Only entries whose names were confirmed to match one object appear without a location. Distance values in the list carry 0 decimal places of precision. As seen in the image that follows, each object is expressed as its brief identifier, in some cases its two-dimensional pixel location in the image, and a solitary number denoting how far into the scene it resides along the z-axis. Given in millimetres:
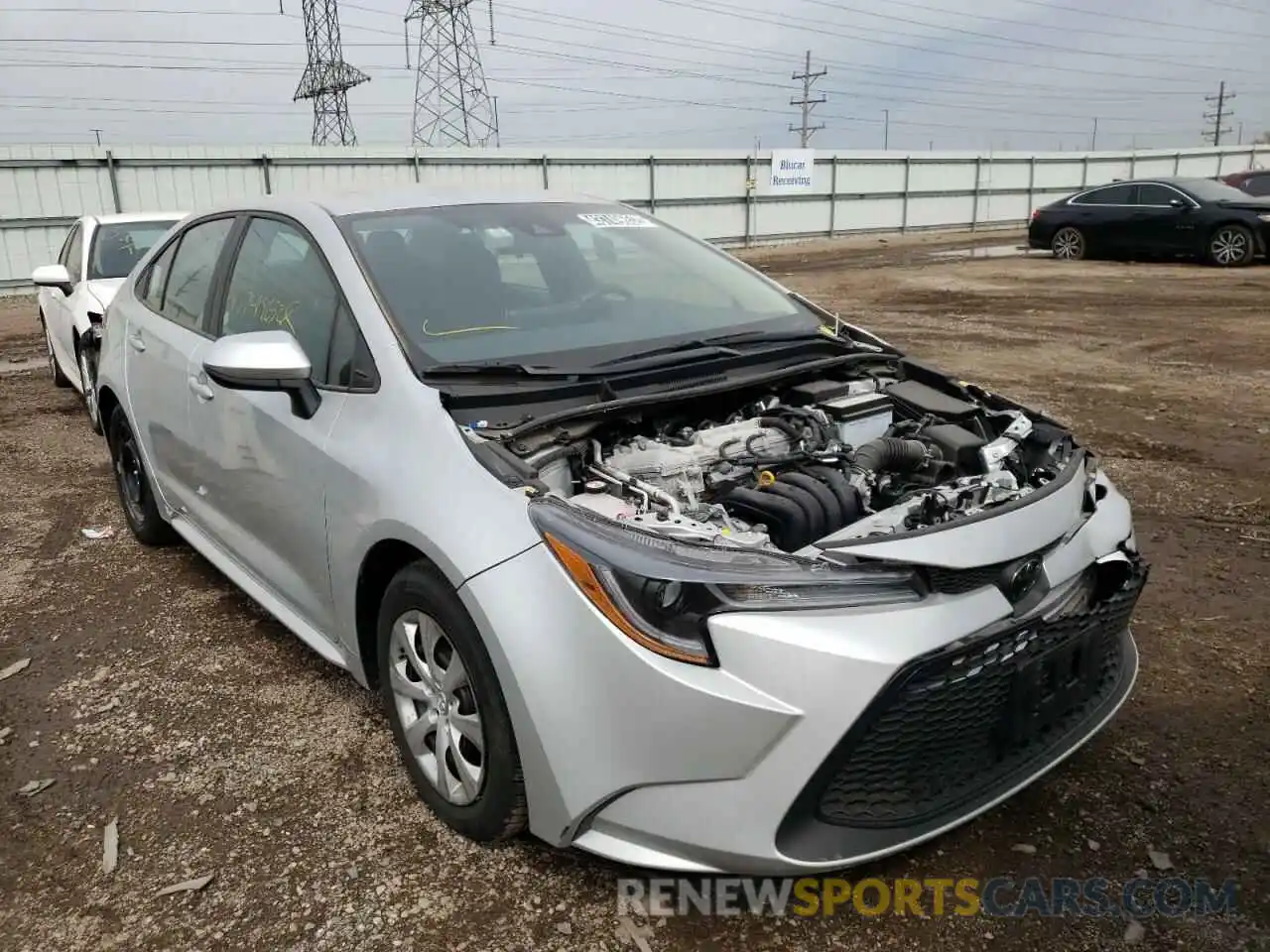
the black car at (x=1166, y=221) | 15516
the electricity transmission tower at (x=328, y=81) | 36156
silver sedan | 2039
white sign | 25578
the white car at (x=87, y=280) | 6863
